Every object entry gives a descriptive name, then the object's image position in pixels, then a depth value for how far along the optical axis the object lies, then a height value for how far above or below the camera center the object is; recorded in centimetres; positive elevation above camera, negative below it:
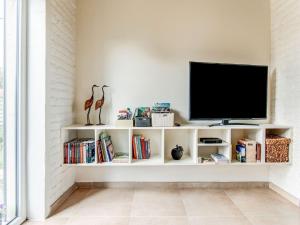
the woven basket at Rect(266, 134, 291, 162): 262 -41
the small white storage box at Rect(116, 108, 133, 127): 264 -10
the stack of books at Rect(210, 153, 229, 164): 263 -53
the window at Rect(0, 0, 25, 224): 199 -3
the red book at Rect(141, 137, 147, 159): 271 -44
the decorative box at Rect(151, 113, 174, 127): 263 -11
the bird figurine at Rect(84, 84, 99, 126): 283 +7
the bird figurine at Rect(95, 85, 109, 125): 285 +7
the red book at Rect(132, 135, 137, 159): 270 -45
